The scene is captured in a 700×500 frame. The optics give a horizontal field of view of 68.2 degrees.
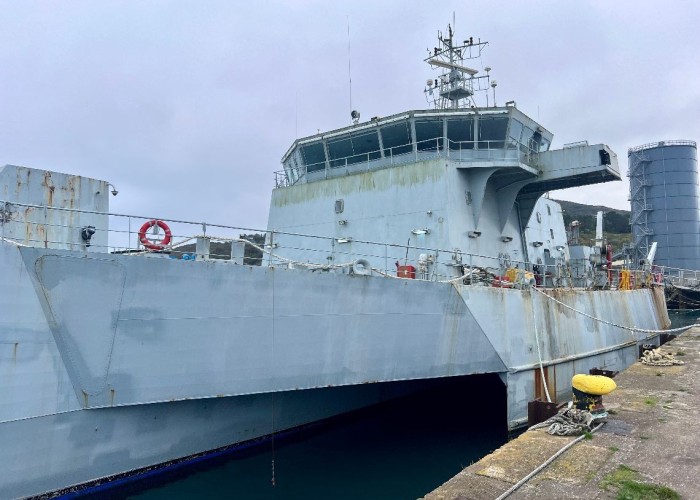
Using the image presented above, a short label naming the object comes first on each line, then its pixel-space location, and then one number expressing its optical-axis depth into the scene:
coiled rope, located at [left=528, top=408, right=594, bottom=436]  6.95
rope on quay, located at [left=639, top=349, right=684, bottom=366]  12.09
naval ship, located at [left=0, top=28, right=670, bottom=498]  6.55
